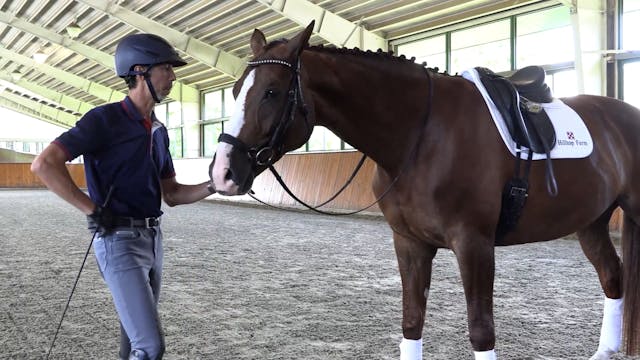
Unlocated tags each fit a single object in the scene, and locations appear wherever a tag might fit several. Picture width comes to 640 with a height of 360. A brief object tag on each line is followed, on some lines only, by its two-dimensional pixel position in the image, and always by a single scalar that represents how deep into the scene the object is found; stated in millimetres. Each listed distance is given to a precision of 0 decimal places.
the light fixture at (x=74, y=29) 16797
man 1828
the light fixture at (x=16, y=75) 28000
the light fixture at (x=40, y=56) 20809
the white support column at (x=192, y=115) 22578
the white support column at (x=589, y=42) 8789
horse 1968
